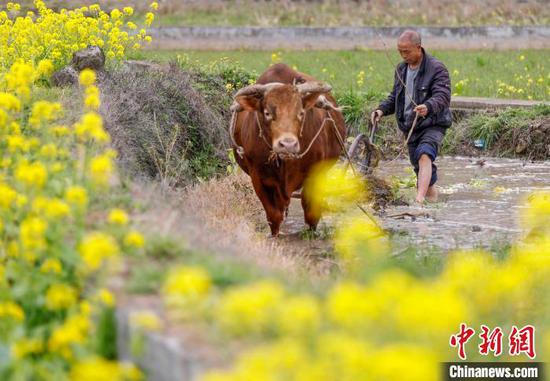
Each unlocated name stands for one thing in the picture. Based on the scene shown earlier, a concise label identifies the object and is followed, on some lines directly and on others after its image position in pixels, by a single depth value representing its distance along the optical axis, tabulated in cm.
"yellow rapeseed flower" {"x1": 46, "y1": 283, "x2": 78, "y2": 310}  1161
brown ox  2058
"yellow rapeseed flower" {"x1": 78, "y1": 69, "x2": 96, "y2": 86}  1521
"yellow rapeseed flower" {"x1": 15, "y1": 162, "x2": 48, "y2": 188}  1230
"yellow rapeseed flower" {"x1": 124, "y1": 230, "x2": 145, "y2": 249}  1176
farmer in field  2431
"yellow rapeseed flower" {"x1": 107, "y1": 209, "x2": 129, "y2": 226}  1192
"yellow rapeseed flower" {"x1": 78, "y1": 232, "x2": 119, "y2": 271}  1039
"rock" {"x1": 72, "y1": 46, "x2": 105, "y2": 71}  2733
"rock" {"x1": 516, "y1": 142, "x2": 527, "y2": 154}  3219
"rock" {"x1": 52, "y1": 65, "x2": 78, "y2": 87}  2689
